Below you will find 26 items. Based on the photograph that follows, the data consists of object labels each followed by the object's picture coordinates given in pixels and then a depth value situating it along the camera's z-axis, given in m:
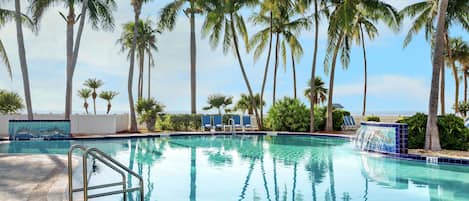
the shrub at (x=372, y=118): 20.25
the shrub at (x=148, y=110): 19.53
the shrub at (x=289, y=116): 18.88
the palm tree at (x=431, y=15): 17.59
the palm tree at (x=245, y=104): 23.78
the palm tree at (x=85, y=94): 29.72
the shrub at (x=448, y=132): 10.78
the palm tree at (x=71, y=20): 17.20
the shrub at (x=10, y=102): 18.53
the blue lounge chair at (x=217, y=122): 18.89
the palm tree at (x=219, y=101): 21.55
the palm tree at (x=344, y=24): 15.64
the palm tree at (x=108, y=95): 28.81
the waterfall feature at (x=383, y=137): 10.38
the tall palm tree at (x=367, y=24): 15.93
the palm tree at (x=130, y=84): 18.95
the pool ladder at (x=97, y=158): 3.52
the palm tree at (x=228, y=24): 18.62
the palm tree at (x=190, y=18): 19.83
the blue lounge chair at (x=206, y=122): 18.86
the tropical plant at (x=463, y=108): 26.73
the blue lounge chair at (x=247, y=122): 19.33
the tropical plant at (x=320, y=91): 28.49
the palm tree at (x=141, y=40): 26.57
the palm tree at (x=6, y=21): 17.53
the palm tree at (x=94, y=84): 29.83
